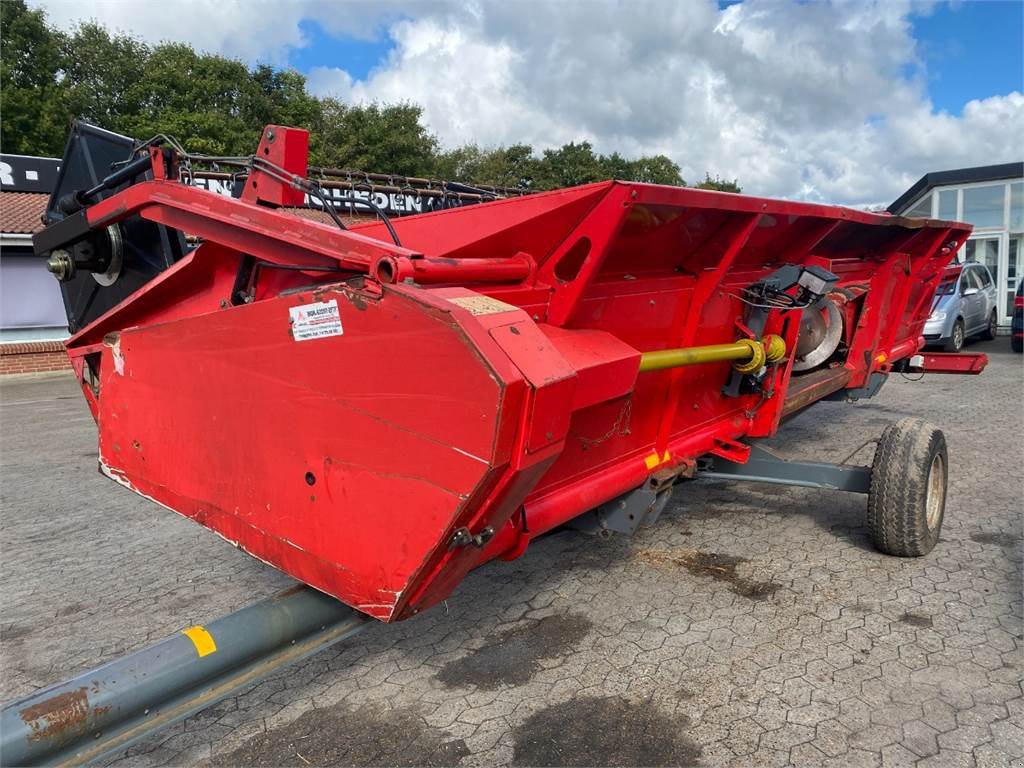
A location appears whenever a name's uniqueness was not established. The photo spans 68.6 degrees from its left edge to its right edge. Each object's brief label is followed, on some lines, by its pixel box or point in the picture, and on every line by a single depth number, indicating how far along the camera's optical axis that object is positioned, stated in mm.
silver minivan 12852
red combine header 1925
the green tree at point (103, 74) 30172
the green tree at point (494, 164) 44094
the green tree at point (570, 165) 46469
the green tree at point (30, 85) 26578
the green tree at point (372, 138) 32688
